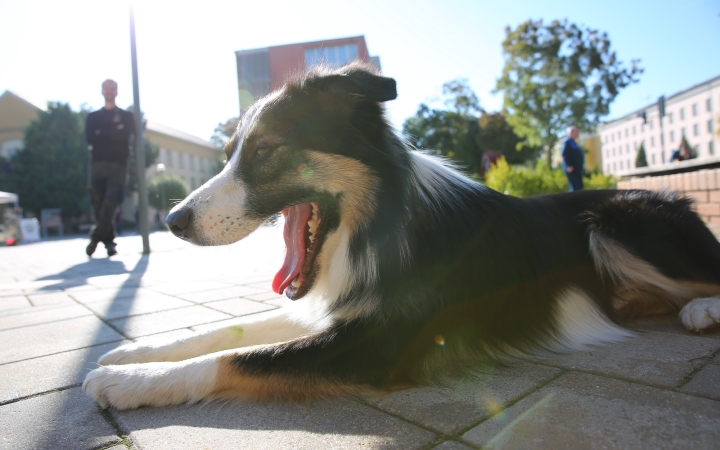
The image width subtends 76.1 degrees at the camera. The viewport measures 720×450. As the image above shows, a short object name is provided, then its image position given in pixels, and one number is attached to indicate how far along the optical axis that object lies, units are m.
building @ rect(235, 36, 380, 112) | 20.91
